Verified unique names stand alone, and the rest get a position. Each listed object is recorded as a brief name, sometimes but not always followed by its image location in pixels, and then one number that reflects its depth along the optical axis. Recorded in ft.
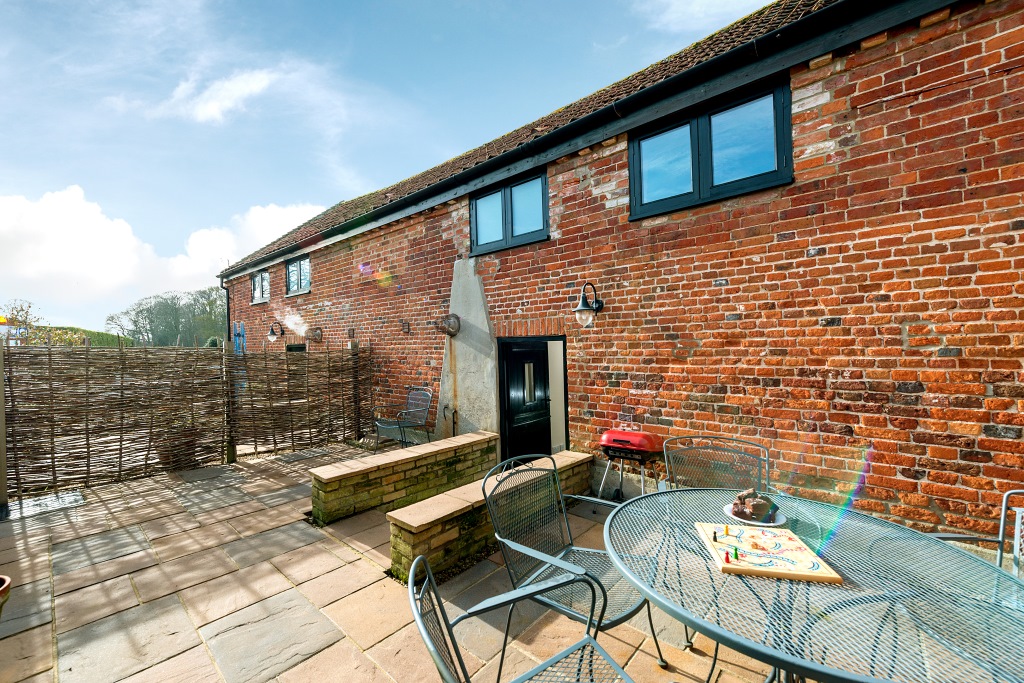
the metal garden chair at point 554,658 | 4.07
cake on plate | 6.64
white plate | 6.60
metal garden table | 3.90
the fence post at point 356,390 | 25.49
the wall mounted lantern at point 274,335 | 33.94
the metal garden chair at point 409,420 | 21.38
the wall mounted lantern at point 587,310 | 14.88
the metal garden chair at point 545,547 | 6.36
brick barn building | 9.06
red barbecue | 13.25
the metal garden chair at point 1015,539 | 6.35
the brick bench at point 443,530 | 9.56
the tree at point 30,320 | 47.67
